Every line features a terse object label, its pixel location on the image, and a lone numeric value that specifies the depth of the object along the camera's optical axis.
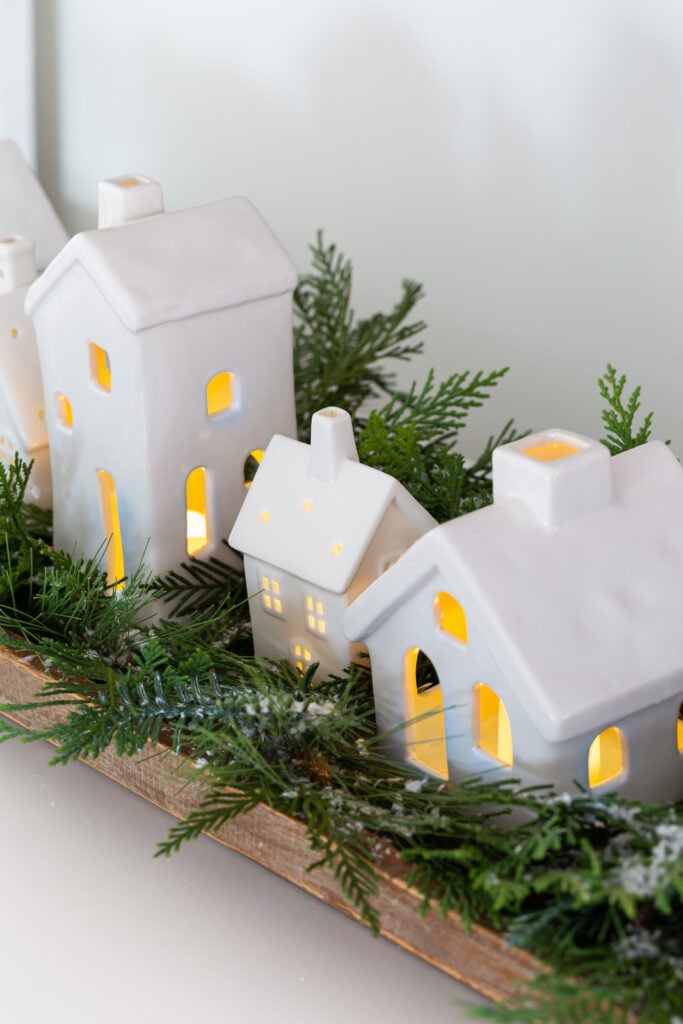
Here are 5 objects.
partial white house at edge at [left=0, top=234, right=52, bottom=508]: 1.51
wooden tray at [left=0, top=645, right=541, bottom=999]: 1.19
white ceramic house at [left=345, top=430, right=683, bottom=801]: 1.22
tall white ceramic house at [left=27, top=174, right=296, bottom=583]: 1.37
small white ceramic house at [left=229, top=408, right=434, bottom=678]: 1.31
